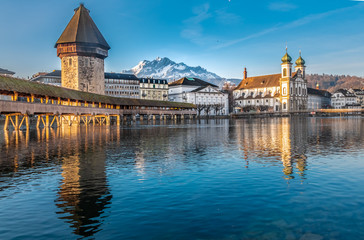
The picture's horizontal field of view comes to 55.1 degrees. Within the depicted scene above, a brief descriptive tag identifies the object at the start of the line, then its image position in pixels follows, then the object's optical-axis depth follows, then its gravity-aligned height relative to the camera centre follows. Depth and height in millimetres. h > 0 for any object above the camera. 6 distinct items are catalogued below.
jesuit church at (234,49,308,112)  143550 +9934
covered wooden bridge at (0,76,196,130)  39344 +2961
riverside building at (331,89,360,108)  179125 +6822
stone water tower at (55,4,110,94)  81062 +15446
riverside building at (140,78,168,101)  135750 +11012
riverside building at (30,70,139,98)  127562 +12440
